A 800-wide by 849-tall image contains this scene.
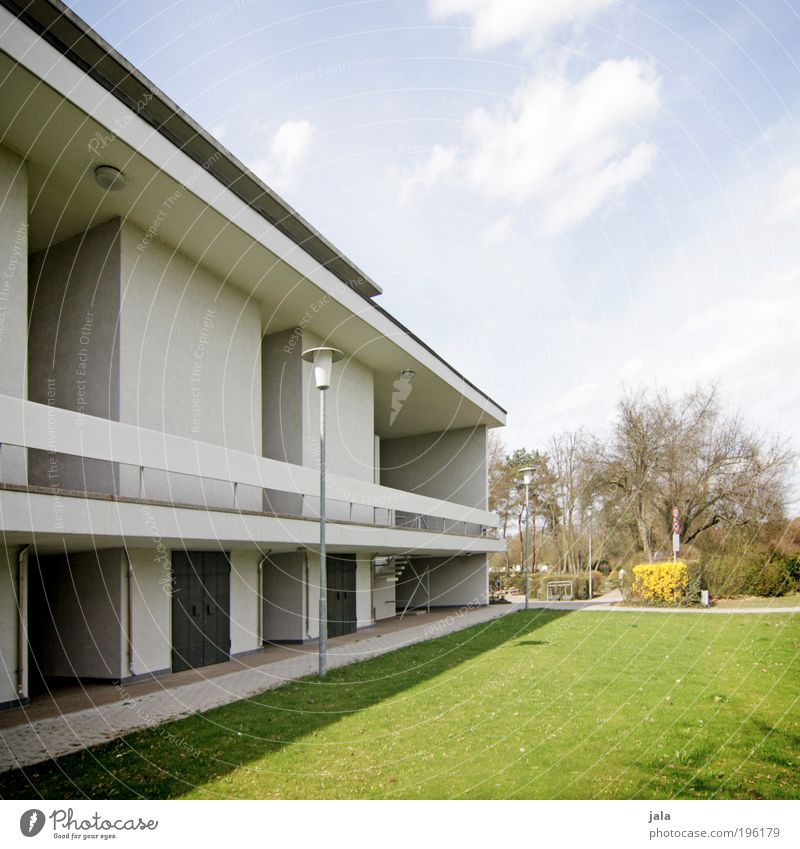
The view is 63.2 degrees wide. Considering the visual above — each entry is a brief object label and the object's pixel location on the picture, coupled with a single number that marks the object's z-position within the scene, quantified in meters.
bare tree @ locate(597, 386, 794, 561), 20.00
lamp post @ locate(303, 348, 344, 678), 9.38
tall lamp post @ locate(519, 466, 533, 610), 18.05
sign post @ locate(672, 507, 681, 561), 21.97
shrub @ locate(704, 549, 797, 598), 20.09
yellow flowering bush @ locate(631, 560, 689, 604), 20.48
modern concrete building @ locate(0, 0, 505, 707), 7.91
